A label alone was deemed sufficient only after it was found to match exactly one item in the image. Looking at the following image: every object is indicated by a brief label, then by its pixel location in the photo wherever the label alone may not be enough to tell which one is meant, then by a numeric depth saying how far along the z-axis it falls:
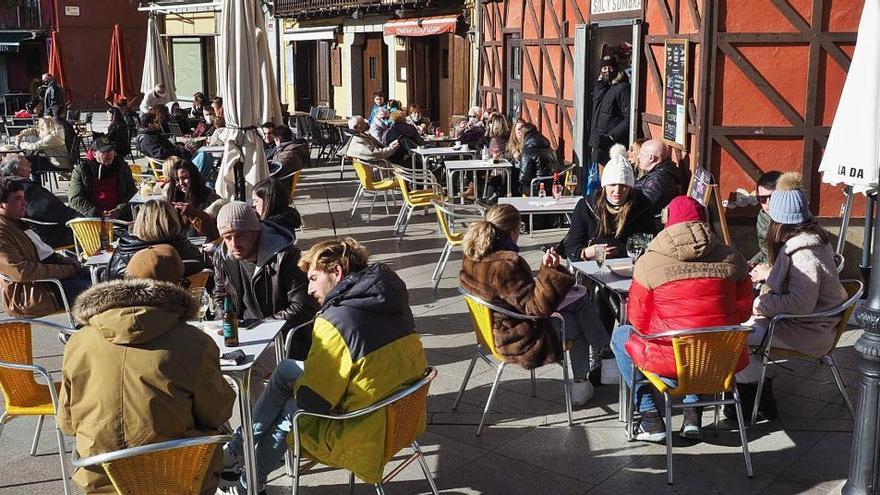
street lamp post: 4.20
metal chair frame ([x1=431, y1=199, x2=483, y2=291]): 8.47
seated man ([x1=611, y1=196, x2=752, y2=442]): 4.75
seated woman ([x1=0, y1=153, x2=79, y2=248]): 8.26
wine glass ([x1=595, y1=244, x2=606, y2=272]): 6.03
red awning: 19.10
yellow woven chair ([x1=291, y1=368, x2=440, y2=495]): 4.05
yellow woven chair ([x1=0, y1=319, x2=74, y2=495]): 4.53
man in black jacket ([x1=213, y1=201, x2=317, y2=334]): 5.26
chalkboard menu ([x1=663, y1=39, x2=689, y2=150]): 9.09
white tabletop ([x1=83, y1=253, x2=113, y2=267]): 6.58
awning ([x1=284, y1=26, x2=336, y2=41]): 25.14
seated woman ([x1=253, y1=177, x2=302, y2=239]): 7.33
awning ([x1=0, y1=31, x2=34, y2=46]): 37.53
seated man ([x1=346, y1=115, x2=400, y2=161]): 12.83
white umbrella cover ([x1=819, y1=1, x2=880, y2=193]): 6.11
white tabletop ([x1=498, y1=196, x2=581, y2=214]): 8.26
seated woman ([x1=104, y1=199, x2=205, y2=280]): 5.80
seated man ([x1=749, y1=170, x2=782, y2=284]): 6.44
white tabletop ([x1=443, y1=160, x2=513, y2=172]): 11.23
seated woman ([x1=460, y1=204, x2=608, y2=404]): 5.35
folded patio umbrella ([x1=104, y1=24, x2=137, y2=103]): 19.66
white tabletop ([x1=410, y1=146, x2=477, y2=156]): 12.89
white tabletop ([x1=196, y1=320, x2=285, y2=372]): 4.44
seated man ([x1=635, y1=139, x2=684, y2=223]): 7.99
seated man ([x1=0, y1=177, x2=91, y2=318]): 6.41
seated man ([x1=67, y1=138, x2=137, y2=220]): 9.12
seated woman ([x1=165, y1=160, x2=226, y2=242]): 7.68
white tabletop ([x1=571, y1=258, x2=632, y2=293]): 5.55
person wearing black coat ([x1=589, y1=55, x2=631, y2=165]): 11.01
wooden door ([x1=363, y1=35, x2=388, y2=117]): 23.91
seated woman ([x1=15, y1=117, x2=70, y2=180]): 13.92
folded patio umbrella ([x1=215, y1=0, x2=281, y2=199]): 9.95
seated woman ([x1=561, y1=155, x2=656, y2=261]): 6.51
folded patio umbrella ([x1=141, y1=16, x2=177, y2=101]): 19.23
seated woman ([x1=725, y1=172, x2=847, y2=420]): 5.29
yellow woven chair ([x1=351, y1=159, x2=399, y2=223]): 11.73
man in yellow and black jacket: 4.00
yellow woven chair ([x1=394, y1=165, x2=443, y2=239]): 10.45
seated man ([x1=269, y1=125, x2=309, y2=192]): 10.95
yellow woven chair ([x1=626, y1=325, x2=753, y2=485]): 4.66
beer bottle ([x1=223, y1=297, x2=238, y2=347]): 4.55
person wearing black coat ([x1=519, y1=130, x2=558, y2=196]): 10.99
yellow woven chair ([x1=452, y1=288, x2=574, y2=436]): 5.34
